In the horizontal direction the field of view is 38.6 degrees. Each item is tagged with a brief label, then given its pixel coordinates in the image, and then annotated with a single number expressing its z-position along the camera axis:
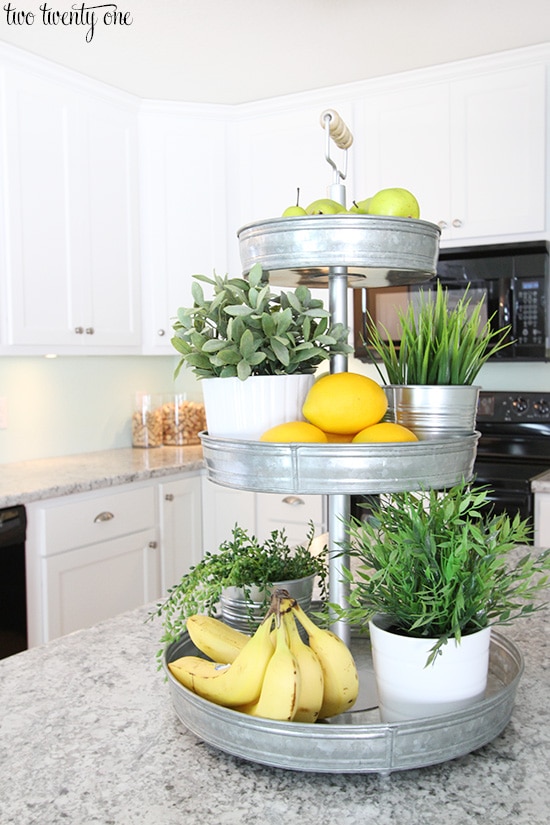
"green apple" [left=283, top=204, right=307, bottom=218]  0.99
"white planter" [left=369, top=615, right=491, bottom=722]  0.77
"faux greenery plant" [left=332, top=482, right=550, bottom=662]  0.76
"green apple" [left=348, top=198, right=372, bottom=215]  0.99
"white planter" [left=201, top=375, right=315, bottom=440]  0.92
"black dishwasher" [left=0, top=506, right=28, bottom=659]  2.40
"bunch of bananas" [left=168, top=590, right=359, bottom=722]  0.75
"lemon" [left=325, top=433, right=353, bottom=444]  0.93
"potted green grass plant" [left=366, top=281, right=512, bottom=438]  0.95
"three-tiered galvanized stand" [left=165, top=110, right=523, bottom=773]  0.72
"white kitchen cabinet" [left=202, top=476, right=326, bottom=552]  3.23
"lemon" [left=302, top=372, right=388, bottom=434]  0.89
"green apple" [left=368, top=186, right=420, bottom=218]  0.95
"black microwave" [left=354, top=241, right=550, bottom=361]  2.89
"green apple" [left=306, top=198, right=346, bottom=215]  0.97
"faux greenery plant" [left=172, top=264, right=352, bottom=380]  0.89
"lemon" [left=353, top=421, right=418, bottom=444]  0.86
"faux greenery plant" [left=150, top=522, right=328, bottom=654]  0.94
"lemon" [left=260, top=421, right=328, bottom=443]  0.86
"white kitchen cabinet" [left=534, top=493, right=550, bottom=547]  2.55
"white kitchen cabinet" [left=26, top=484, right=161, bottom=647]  2.55
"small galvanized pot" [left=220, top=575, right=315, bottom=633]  0.98
